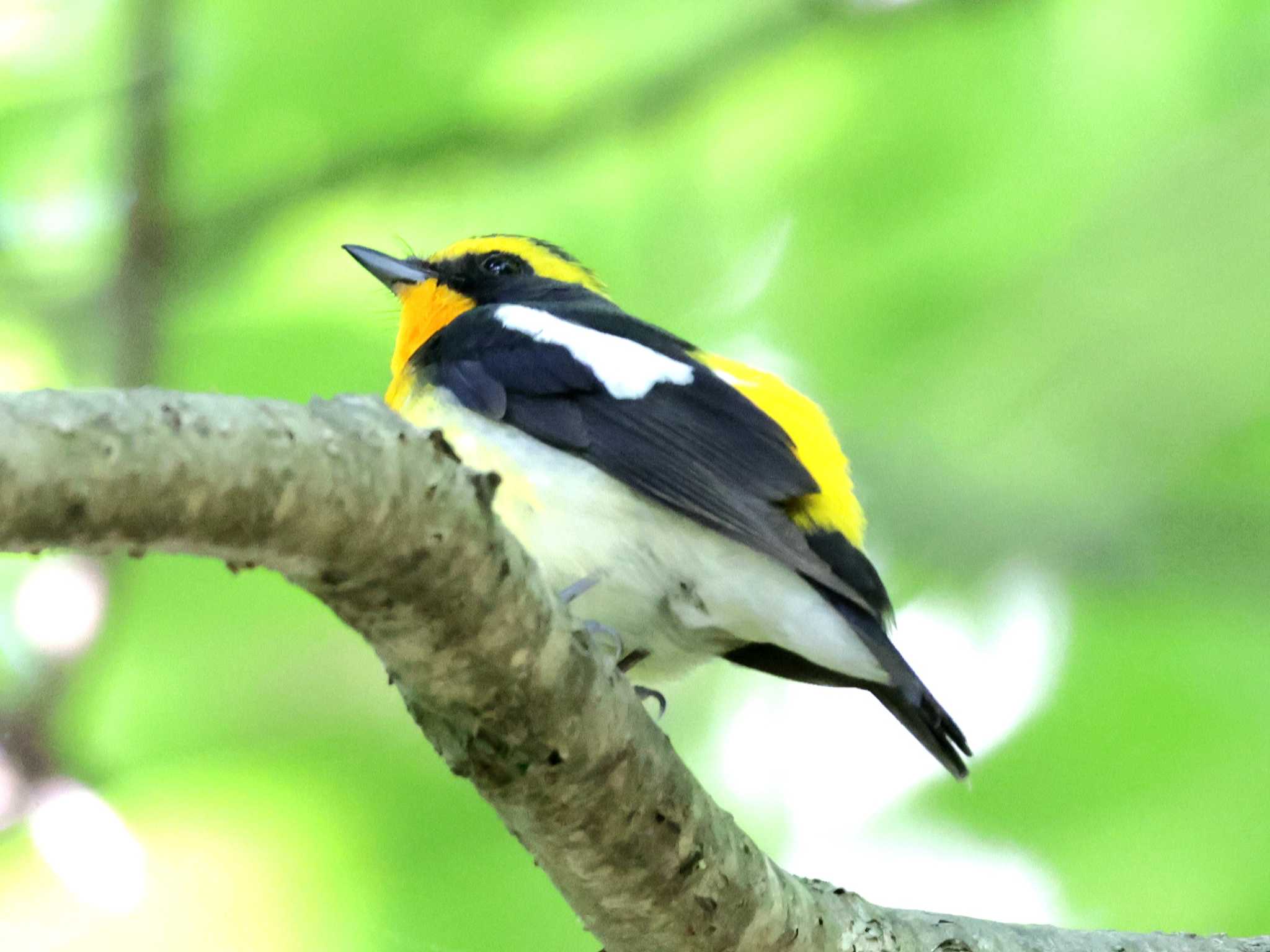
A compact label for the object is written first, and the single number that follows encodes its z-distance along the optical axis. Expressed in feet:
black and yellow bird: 16.17
